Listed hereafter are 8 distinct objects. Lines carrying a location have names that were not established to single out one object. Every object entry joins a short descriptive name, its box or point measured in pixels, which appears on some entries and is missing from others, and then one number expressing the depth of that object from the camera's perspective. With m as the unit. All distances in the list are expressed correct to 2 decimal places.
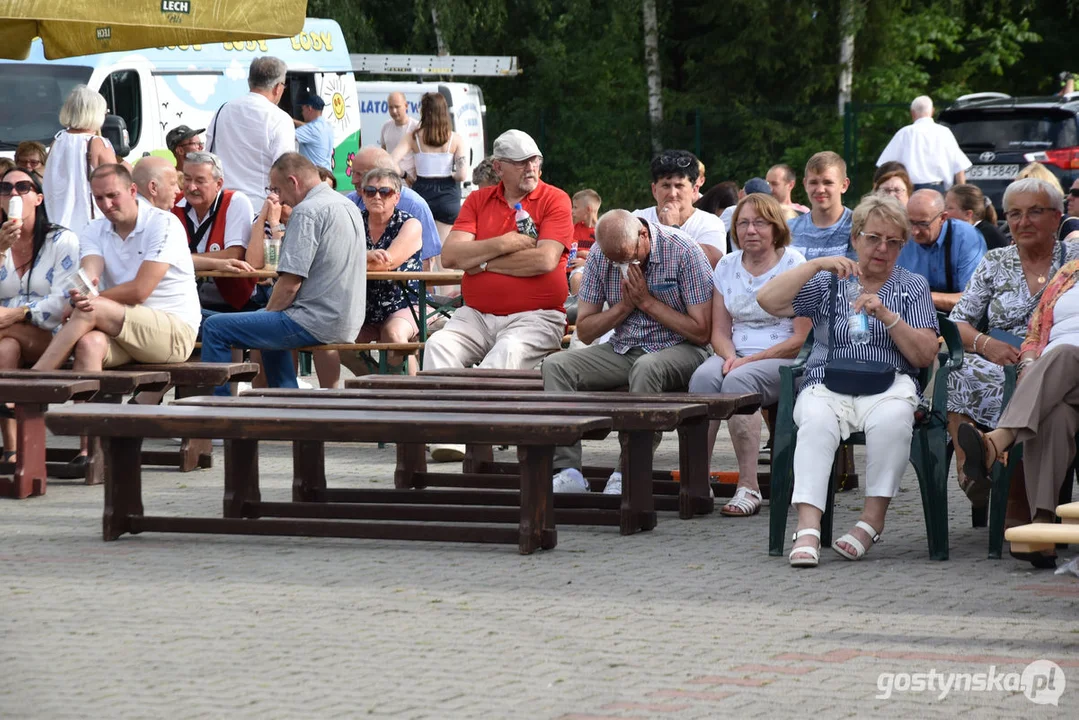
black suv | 32.52
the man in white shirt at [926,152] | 27.28
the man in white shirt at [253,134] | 18.48
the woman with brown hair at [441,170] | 23.84
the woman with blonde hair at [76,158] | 17.48
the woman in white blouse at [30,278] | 13.50
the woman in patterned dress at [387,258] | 15.60
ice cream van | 26.15
